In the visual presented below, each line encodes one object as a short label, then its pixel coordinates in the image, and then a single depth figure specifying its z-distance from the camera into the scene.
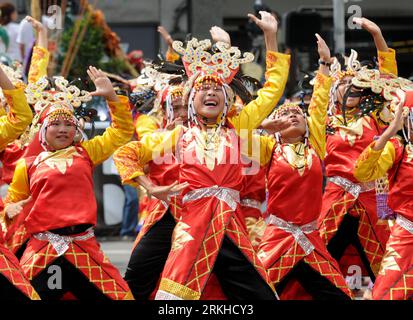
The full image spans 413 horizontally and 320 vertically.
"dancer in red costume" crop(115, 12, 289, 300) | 11.87
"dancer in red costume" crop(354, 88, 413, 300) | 12.81
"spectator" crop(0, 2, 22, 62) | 22.85
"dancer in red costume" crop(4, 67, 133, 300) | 12.43
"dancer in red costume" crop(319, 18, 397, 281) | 14.89
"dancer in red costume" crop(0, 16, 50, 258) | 13.76
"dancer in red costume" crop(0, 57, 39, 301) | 11.39
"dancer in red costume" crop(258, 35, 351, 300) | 12.93
